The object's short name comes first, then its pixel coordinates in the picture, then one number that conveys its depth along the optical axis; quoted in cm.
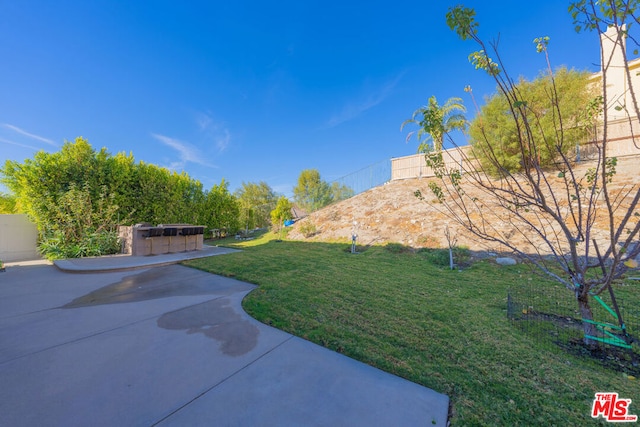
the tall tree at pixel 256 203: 1578
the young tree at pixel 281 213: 1377
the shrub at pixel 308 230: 1164
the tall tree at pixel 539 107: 895
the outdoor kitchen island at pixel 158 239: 768
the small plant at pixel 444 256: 628
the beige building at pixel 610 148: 927
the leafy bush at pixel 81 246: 717
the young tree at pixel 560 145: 167
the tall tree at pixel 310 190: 2473
